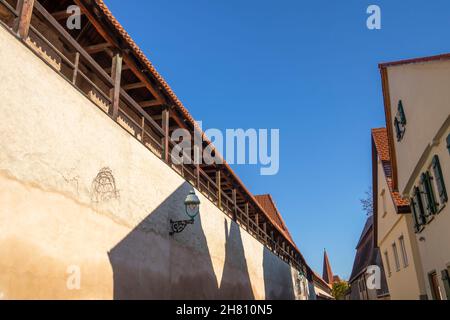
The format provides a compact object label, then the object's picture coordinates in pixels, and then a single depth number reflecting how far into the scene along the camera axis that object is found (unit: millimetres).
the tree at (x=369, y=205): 28781
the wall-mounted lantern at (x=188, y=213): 9406
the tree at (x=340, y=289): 58312
